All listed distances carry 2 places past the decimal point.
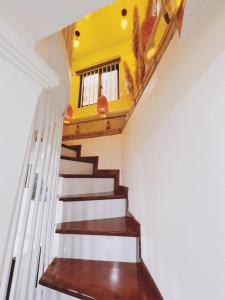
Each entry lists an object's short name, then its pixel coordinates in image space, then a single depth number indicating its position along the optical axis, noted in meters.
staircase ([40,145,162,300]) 0.93
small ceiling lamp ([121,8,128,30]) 3.35
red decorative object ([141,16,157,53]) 1.48
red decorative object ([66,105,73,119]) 3.29
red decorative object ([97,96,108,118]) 3.10
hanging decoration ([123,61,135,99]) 2.96
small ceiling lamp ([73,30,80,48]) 3.80
